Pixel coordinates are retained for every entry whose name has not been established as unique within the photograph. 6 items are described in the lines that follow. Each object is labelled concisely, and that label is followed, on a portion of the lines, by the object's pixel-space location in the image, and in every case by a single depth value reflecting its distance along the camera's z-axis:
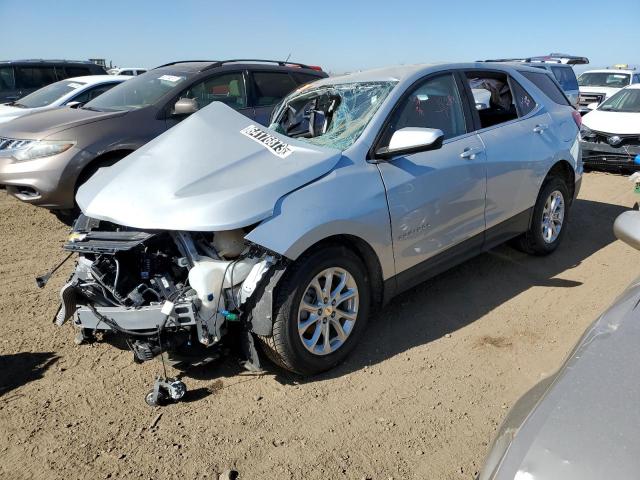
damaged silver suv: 2.84
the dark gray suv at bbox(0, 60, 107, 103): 11.54
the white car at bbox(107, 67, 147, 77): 18.82
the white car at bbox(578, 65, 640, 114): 14.80
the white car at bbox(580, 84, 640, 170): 8.54
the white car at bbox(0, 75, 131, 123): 8.69
